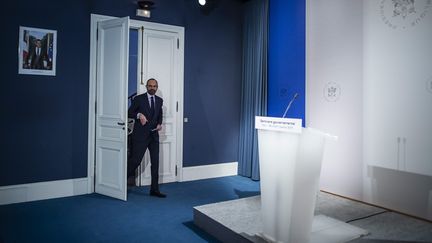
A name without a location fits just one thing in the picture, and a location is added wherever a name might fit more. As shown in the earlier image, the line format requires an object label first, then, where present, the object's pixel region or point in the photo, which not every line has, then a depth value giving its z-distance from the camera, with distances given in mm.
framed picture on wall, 4109
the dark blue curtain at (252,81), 5449
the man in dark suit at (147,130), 4445
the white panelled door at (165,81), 4977
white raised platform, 2859
